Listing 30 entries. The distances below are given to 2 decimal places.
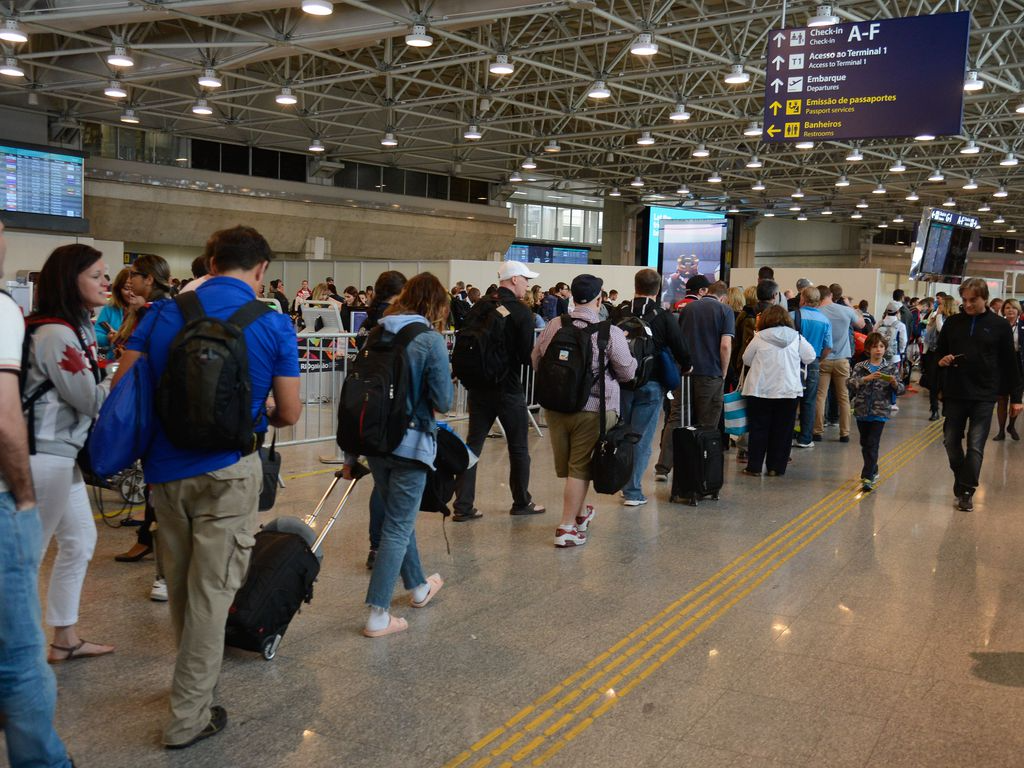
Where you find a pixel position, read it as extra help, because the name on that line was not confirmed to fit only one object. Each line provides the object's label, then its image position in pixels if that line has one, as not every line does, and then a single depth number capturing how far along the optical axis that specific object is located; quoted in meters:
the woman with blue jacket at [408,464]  4.39
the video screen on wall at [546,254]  41.16
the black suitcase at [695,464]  7.61
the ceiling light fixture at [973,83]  14.25
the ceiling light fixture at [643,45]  14.13
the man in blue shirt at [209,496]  3.27
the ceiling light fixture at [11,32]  13.13
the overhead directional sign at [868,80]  10.30
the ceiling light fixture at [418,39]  13.52
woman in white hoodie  8.52
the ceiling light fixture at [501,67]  15.55
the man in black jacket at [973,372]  7.43
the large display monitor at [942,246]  19.09
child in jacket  8.15
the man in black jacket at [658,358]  7.22
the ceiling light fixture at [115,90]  18.48
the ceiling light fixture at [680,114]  20.09
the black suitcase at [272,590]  3.99
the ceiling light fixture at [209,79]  16.85
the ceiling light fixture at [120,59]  15.25
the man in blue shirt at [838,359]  11.10
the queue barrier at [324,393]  10.40
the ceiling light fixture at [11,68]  16.30
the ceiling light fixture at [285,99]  18.53
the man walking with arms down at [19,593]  2.50
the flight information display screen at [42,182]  20.00
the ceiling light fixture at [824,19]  11.23
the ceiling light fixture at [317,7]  11.23
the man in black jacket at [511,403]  6.45
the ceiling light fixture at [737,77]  16.19
